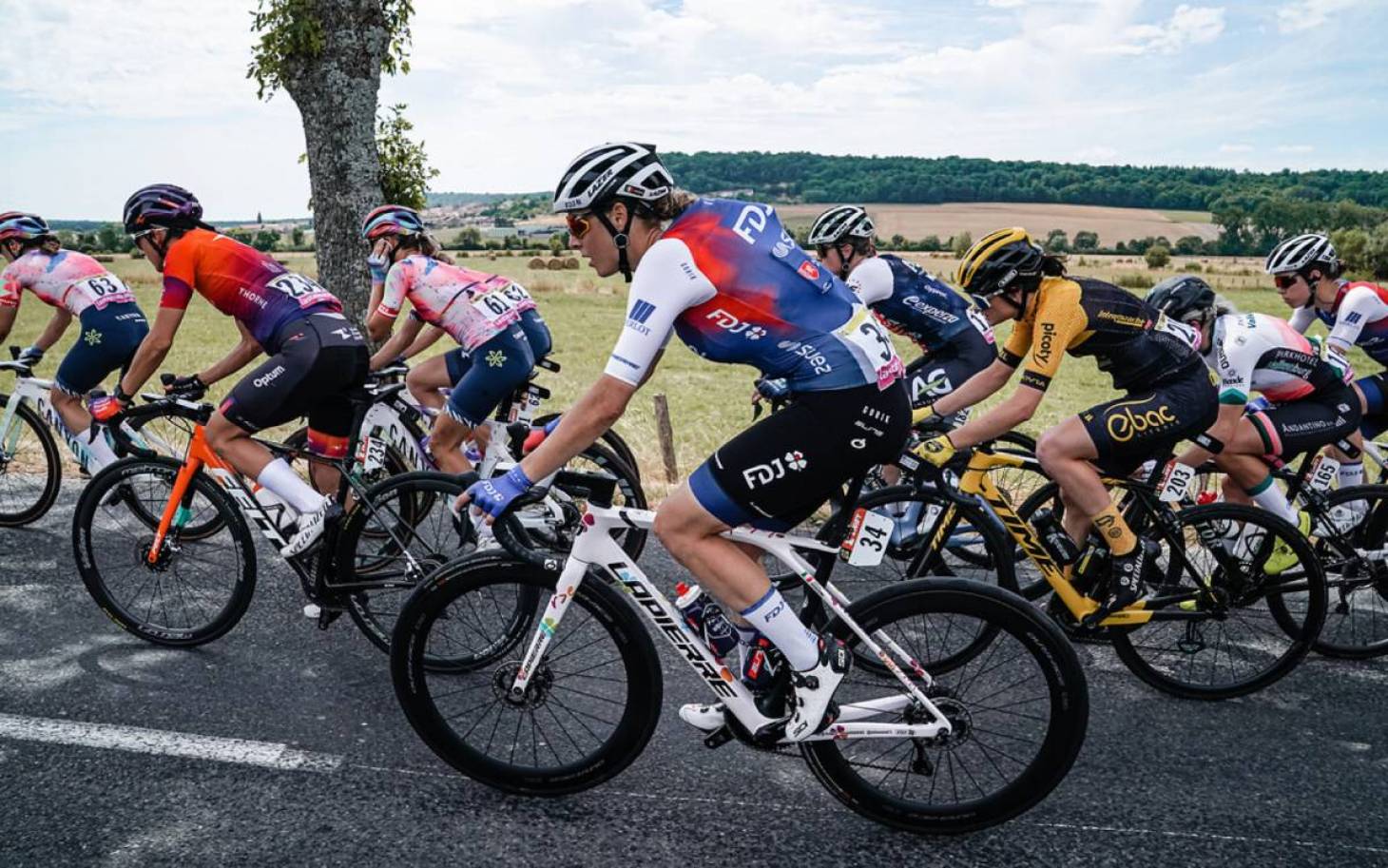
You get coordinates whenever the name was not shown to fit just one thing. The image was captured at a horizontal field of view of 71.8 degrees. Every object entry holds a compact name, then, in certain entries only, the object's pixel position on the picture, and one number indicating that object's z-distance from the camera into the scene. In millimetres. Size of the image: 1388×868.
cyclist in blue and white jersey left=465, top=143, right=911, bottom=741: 3105
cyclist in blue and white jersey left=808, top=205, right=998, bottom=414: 6633
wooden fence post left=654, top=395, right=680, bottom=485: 9109
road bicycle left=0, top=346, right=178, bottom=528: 6793
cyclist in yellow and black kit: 4570
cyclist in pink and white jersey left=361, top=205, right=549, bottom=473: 5969
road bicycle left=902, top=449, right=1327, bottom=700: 4602
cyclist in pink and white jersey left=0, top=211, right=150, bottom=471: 6805
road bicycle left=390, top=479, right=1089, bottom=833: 3354
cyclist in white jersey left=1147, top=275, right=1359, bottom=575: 5238
